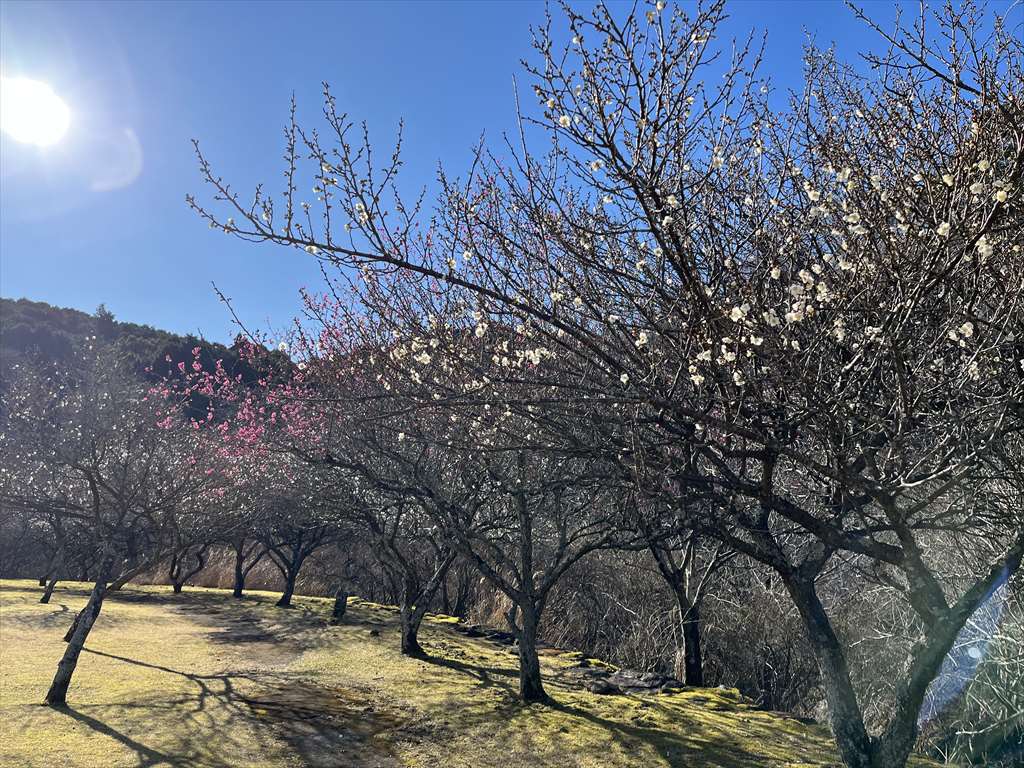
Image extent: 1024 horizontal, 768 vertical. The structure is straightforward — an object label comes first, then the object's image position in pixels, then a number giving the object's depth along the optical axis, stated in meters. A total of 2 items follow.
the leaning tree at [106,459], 10.76
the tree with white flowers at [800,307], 3.88
